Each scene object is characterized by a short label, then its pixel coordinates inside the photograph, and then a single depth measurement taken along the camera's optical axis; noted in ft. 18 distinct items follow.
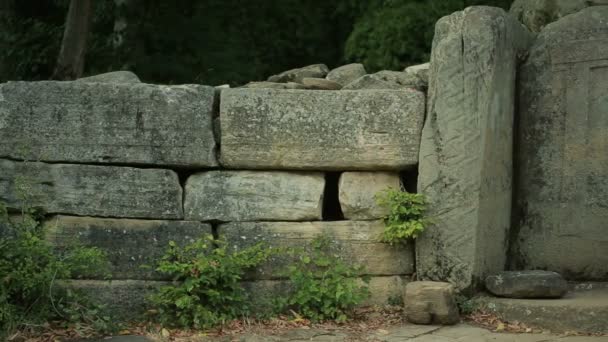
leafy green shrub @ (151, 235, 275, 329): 22.68
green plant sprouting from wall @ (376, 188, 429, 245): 24.14
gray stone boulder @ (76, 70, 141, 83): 26.12
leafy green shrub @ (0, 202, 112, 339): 22.07
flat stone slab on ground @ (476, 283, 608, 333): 22.36
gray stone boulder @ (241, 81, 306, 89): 26.44
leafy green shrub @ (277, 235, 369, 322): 23.38
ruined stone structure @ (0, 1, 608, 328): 24.03
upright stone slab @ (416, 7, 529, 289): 23.80
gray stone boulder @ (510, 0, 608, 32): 26.45
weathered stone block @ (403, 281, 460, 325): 22.67
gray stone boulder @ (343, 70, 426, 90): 25.93
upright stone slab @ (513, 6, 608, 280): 24.82
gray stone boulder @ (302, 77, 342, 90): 26.04
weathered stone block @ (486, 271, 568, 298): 23.36
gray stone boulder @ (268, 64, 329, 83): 28.76
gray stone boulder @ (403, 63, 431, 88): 25.73
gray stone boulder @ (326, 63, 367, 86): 28.25
